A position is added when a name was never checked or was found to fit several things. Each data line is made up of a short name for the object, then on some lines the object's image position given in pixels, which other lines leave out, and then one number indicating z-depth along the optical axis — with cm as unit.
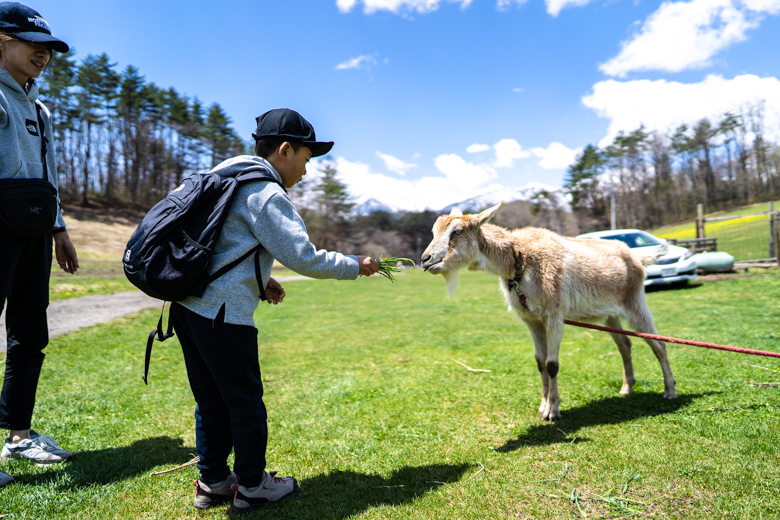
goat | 445
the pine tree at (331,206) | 5750
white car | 1423
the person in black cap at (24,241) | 292
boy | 249
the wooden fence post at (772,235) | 1660
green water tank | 1641
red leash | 365
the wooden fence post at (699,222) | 1980
